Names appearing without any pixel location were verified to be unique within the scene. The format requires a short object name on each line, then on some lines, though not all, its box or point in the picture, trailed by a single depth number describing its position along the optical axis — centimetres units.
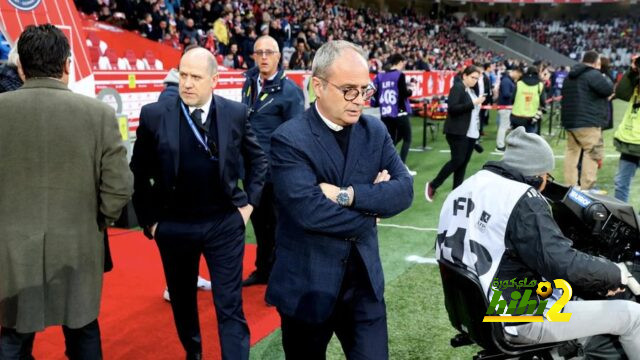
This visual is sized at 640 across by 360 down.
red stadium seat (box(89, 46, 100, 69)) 1132
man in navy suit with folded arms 212
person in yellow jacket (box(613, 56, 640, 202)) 580
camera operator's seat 241
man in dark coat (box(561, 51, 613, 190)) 675
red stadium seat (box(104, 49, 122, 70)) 1171
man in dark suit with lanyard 292
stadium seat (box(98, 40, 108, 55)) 1188
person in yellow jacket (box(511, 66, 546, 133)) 991
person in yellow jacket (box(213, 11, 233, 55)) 1619
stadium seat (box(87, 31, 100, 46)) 1183
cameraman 238
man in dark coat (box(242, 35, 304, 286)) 429
